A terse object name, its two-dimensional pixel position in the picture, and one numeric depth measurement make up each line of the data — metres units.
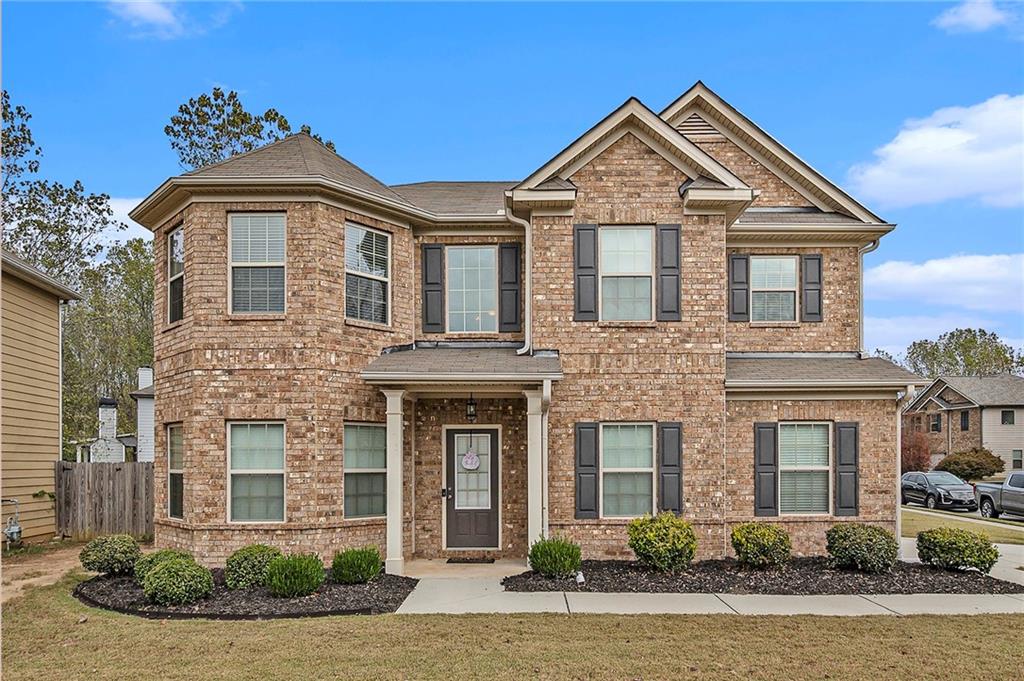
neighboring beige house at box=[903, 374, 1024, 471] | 39.84
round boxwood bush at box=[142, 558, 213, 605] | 9.46
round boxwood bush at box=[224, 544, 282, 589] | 10.27
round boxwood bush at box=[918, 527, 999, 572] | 11.30
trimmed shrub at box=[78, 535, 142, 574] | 11.06
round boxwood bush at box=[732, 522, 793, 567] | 11.30
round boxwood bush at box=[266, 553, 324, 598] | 9.73
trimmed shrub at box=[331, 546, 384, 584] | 10.49
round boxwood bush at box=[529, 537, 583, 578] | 10.79
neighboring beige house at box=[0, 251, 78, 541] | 15.43
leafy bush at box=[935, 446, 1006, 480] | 36.81
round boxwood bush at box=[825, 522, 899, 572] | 11.24
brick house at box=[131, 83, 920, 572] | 11.42
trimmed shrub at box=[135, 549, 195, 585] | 9.95
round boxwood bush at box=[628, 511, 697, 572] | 11.11
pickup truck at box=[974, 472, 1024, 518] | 22.42
